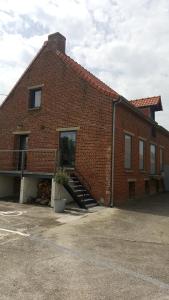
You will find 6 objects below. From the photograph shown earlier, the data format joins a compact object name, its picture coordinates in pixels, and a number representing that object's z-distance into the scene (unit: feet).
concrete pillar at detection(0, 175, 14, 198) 38.22
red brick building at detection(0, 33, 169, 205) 31.86
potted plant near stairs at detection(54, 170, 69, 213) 27.30
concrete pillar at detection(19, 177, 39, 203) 32.81
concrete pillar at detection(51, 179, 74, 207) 29.64
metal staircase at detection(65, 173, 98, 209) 28.96
